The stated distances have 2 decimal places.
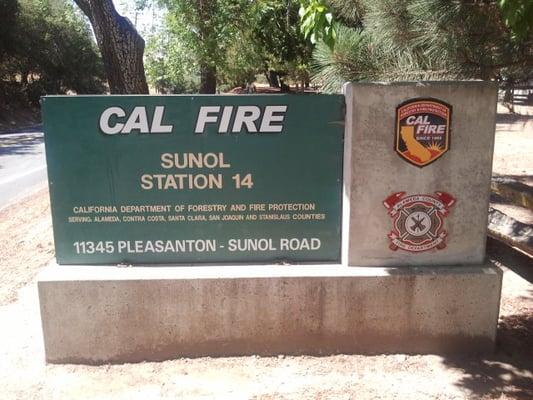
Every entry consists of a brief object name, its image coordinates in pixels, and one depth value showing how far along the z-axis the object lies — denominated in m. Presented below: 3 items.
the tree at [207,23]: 12.28
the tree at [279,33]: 12.29
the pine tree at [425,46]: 3.63
